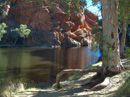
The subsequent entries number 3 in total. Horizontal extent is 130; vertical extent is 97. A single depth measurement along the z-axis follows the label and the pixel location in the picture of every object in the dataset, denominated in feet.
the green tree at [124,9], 27.81
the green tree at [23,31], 179.42
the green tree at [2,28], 166.14
